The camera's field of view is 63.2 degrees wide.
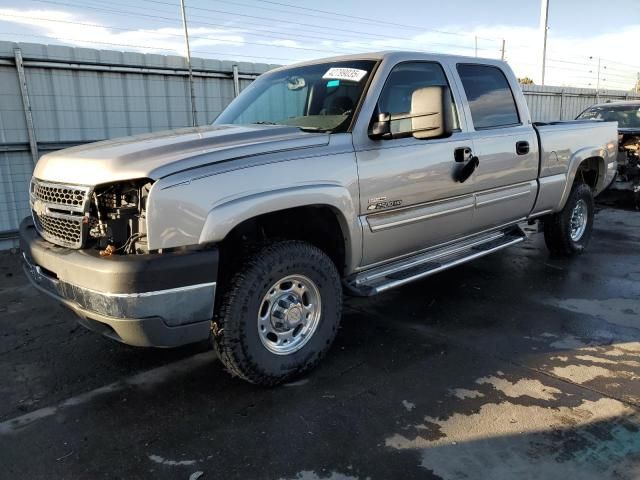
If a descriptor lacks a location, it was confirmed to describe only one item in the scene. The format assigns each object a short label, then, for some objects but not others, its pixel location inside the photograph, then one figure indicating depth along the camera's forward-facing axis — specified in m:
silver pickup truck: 2.69
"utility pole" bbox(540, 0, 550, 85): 19.50
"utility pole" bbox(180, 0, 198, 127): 8.24
